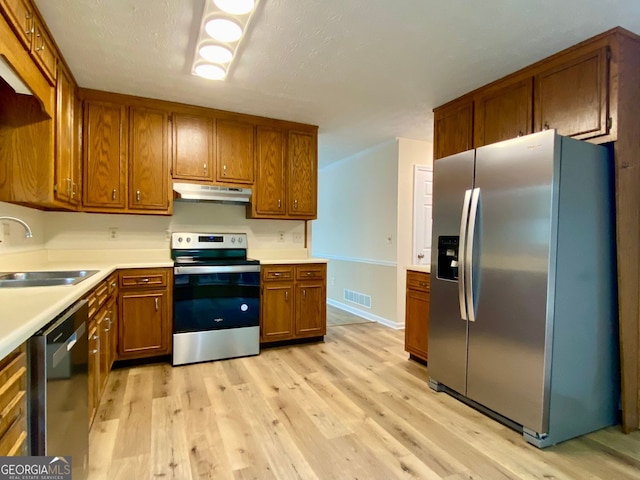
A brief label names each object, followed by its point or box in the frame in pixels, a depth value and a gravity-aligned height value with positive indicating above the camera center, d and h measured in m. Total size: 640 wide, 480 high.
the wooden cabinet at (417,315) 3.07 -0.71
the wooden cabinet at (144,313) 2.97 -0.71
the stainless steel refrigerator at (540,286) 1.94 -0.28
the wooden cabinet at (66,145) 2.38 +0.62
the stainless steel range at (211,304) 3.14 -0.67
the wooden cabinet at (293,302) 3.52 -0.70
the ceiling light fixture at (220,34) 1.84 +1.18
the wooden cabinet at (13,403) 0.90 -0.47
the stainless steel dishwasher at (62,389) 1.07 -0.55
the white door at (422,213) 4.46 +0.29
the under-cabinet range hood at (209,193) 3.32 +0.38
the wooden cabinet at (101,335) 1.97 -0.67
